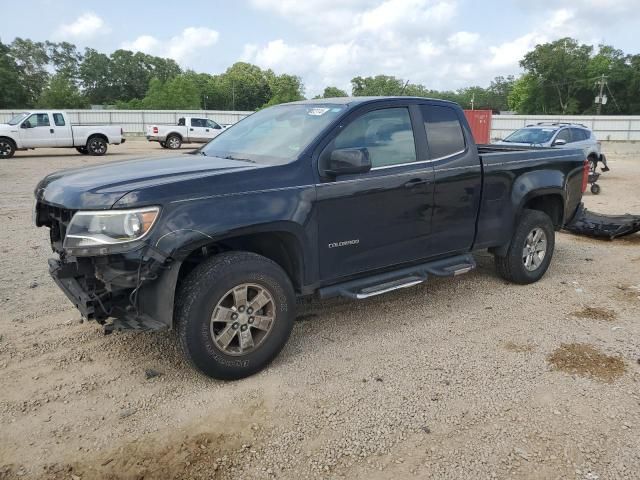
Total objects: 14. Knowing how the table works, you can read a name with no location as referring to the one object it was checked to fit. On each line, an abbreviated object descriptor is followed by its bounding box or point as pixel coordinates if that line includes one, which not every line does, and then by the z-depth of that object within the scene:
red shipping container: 25.41
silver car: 14.70
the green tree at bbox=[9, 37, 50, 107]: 88.07
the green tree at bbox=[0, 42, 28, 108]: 61.25
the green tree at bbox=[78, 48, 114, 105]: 99.94
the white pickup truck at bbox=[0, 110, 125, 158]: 19.58
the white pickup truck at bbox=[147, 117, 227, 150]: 26.28
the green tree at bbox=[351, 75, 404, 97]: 91.57
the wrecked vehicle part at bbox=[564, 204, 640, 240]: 7.55
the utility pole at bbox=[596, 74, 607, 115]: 61.38
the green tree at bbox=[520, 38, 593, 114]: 72.56
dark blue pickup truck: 3.23
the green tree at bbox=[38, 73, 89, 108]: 59.81
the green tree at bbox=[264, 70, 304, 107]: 78.45
